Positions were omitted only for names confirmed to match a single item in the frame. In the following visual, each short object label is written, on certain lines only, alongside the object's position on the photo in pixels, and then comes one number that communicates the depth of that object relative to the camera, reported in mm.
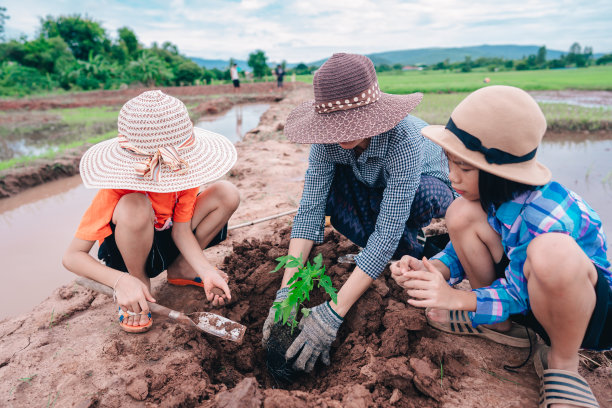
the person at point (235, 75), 18047
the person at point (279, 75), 19750
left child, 1748
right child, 1280
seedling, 1511
